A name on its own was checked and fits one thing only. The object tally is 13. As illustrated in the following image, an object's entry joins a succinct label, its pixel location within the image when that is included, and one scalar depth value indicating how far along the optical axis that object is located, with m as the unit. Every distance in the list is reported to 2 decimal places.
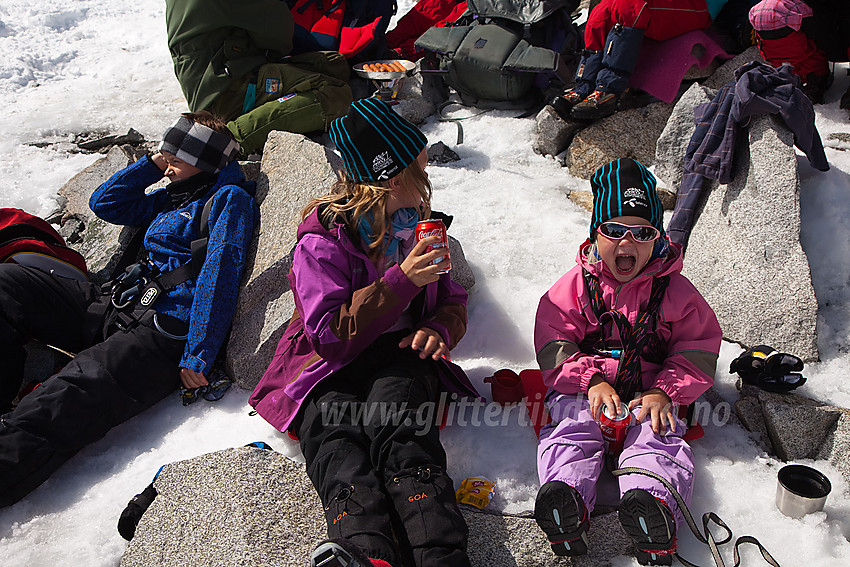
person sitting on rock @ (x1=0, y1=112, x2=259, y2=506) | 2.72
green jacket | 5.24
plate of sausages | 4.63
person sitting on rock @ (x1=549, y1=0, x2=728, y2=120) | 4.64
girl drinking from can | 2.16
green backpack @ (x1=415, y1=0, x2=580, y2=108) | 5.45
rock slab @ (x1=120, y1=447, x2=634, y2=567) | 2.19
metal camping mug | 2.18
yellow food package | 2.40
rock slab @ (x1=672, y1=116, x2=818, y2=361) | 2.98
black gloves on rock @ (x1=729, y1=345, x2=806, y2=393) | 2.63
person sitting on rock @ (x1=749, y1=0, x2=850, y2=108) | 4.11
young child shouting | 2.36
